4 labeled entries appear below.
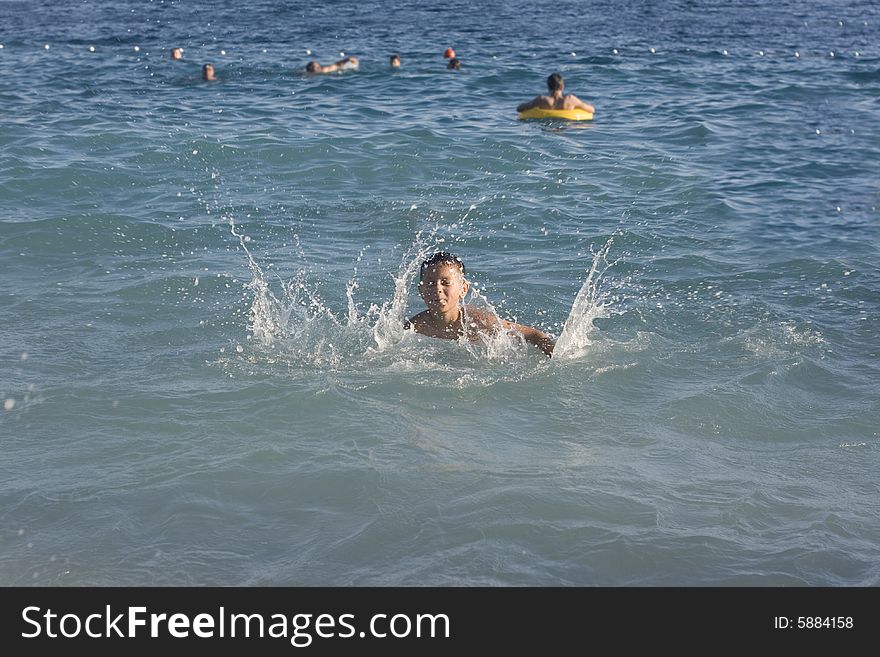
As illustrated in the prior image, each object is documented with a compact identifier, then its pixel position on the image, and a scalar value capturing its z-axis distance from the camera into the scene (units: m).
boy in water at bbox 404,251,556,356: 7.95
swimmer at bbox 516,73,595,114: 17.03
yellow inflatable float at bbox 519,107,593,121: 16.97
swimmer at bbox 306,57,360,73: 20.00
